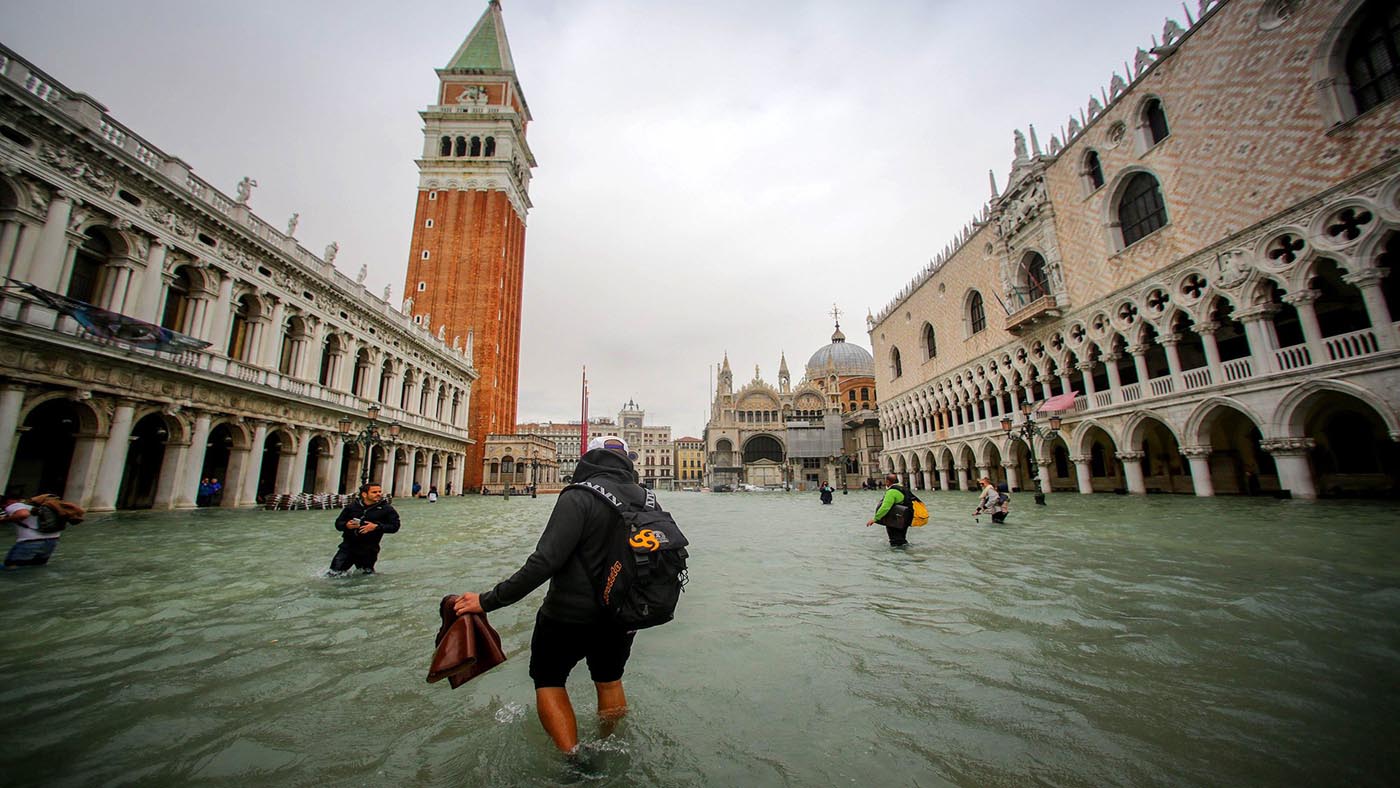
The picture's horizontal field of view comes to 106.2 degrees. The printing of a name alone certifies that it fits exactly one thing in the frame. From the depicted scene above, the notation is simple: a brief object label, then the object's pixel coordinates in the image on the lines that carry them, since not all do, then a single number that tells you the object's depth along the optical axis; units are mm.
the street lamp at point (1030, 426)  16531
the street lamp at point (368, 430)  17234
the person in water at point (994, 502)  11609
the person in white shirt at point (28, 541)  6053
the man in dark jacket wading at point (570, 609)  2504
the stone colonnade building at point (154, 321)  12695
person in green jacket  8602
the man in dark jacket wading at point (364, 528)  6402
